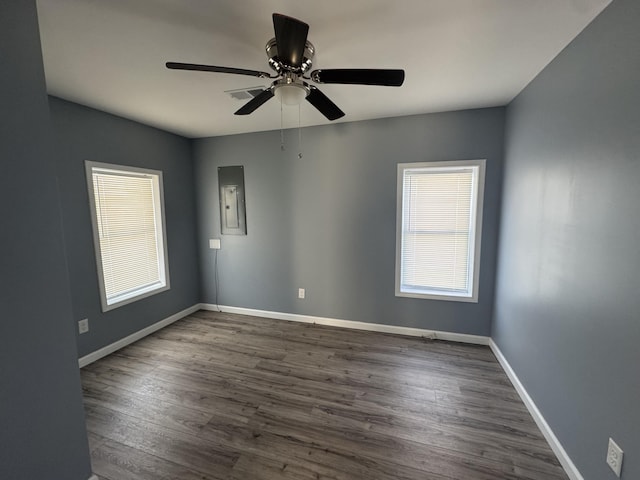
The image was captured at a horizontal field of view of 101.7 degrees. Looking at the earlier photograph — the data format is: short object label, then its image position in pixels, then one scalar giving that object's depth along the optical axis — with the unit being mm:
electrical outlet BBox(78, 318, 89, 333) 2584
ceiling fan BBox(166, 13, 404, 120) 1163
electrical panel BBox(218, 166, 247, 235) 3672
